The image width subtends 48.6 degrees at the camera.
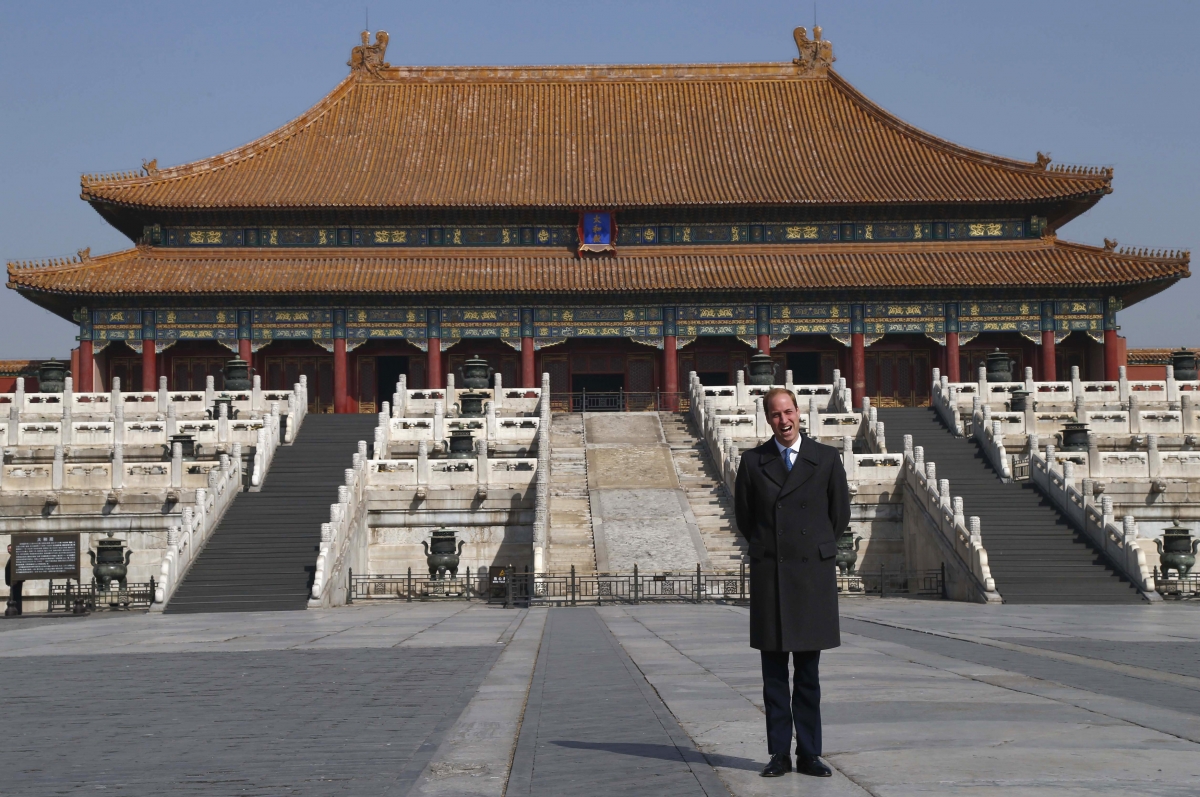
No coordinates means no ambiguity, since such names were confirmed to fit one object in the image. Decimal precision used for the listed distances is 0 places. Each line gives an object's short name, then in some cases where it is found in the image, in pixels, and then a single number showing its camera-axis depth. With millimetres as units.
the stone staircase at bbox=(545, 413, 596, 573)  25000
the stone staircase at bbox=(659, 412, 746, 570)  25359
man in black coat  6516
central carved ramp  24891
